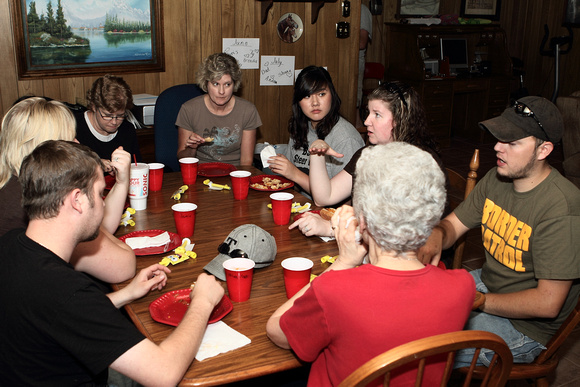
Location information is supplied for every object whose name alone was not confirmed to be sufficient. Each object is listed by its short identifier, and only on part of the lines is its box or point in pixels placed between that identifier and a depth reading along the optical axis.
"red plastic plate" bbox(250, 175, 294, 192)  2.71
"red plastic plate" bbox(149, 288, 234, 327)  1.46
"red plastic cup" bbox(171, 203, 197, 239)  1.99
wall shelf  3.96
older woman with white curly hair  1.13
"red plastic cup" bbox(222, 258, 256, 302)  1.53
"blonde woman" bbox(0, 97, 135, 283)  1.63
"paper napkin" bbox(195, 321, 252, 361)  1.34
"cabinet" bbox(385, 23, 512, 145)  6.62
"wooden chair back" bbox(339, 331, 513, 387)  1.05
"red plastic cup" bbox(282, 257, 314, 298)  1.55
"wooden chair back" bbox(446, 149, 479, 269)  2.27
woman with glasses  2.75
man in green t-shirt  1.67
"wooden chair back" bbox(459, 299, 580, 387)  1.70
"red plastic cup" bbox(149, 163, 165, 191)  2.51
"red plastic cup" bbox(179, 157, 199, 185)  2.63
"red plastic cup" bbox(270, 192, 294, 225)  2.13
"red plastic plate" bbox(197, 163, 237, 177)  2.83
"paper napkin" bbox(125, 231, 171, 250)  1.92
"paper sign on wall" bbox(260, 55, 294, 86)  4.15
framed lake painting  3.35
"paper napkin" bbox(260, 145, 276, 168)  2.65
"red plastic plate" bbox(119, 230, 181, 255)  1.88
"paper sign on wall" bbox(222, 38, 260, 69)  3.98
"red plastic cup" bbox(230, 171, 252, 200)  2.41
